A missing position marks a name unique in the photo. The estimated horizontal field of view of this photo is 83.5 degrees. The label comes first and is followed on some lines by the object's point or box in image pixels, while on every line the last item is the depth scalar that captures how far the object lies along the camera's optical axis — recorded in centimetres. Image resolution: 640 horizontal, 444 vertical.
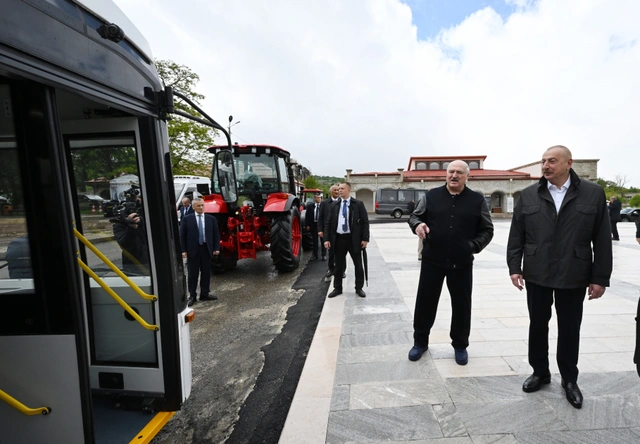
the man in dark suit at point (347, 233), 525
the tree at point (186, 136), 1821
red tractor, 674
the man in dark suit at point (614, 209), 1308
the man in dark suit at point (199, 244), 533
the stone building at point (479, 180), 3114
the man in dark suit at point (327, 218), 585
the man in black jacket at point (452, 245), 298
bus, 142
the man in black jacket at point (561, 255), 240
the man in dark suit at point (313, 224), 890
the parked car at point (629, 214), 2112
